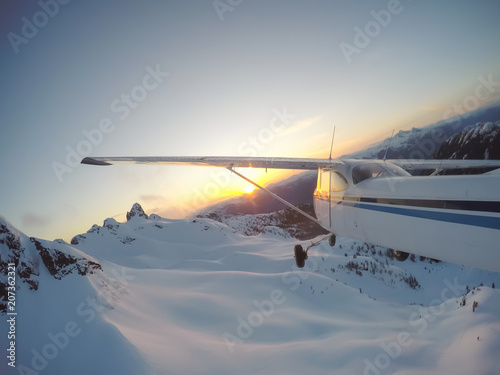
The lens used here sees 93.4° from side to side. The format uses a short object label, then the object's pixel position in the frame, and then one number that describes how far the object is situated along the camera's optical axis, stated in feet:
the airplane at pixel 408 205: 8.29
